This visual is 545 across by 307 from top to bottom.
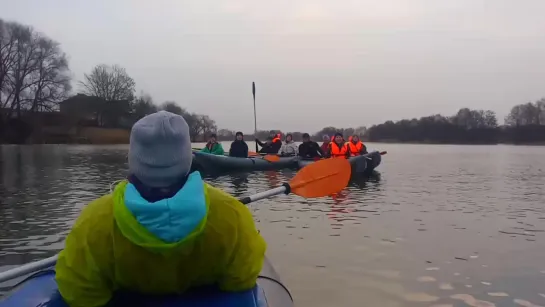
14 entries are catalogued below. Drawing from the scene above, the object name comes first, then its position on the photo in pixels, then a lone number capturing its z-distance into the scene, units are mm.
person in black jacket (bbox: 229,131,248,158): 18000
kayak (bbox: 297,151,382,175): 16391
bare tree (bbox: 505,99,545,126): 94688
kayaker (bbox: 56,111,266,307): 2053
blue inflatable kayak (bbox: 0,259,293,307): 2557
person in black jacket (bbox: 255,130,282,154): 21266
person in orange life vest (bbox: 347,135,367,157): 17922
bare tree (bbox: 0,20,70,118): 51594
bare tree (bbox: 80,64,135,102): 69875
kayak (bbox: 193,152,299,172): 16281
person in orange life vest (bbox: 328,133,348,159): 17312
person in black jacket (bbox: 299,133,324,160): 18298
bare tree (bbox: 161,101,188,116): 71575
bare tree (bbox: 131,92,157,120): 72812
